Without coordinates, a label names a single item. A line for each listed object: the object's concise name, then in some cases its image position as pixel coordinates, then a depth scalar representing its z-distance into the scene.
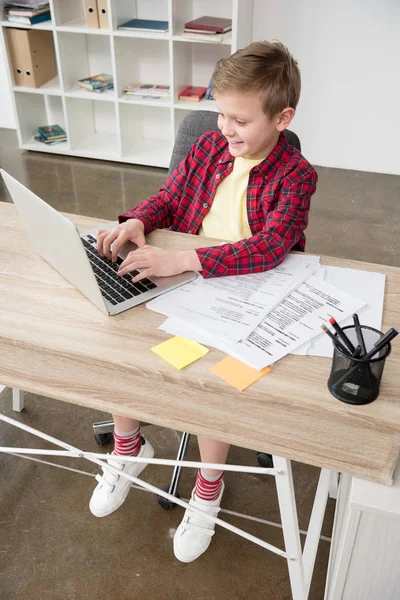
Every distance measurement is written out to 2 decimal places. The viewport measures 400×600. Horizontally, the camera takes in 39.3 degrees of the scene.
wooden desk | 0.88
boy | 1.28
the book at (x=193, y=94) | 3.50
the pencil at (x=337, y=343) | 0.89
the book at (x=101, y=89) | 3.69
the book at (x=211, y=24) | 3.16
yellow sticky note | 1.02
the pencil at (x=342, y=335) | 0.90
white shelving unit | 3.37
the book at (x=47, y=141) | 4.02
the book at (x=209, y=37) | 3.16
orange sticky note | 0.97
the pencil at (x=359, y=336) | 0.90
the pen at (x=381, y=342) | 0.86
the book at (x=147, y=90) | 3.57
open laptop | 1.06
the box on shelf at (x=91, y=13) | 3.33
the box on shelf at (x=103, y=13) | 3.31
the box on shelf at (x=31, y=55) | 3.58
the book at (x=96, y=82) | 3.69
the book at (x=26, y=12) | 3.44
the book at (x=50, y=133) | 4.00
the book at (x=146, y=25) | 3.30
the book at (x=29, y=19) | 3.46
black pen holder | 0.89
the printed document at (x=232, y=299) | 1.09
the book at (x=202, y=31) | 3.16
